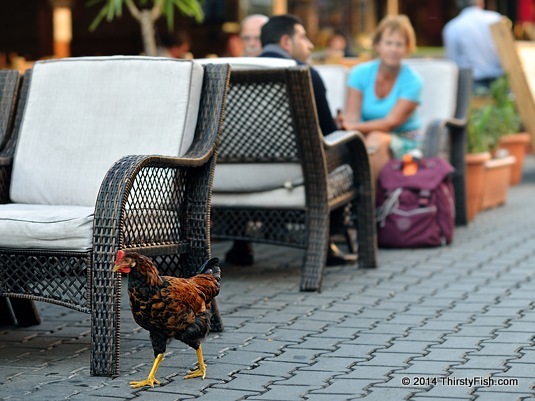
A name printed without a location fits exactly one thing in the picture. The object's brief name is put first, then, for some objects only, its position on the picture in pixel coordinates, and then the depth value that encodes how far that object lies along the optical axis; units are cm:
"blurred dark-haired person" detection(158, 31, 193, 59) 2215
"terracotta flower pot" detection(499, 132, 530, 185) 2170
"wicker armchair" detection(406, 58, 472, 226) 1667
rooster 774
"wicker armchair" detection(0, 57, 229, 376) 815
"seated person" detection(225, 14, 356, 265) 1341
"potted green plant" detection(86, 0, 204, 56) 1663
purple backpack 1462
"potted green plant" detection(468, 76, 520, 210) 1825
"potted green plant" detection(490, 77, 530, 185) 2041
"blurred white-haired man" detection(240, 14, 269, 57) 1575
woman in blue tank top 1553
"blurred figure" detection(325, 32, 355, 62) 2670
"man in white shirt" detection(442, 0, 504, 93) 2358
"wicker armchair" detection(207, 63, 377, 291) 1149
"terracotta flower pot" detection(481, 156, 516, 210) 1845
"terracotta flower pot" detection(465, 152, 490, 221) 1755
